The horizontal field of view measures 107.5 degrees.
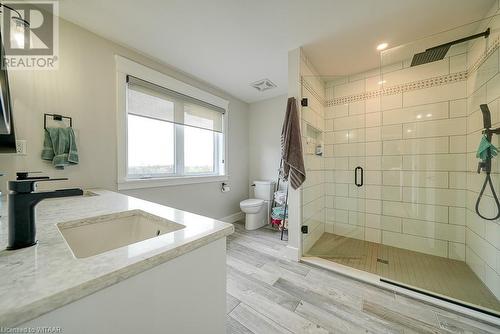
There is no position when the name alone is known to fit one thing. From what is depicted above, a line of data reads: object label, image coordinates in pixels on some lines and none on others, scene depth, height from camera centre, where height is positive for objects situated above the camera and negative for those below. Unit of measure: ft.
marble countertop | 1.12 -0.83
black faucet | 1.76 -0.45
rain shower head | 5.95 +3.89
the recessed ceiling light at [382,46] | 6.45 +4.26
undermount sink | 2.70 -1.07
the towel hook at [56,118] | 4.98 +1.31
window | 6.90 +1.37
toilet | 9.52 -2.17
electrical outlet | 4.59 +0.43
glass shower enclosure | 5.14 -0.15
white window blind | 6.88 +2.56
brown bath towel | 6.62 +0.61
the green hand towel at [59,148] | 4.95 +0.46
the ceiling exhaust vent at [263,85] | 9.06 +4.12
